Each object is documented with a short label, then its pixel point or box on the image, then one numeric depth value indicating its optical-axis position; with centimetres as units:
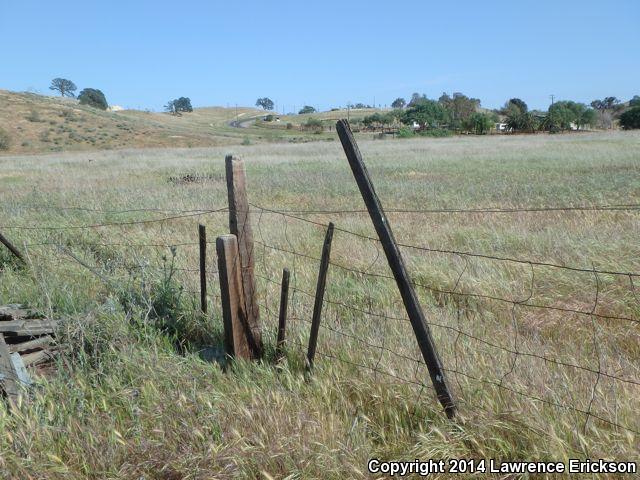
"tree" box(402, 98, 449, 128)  9400
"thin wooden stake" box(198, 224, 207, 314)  452
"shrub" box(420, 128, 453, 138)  7609
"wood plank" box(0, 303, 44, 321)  482
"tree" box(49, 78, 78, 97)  14762
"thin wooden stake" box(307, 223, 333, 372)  342
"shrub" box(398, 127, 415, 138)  7250
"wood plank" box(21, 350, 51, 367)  418
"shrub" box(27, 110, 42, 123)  6372
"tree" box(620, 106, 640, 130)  7450
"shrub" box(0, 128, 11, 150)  5321
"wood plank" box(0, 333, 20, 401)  362
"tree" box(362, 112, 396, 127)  10969
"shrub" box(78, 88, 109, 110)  12149
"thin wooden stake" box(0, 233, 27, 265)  646
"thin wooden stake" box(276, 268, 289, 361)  369
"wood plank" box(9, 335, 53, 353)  425
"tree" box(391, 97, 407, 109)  19175
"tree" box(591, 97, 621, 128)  9819
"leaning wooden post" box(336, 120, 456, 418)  299
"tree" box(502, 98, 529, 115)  11249
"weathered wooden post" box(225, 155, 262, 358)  396
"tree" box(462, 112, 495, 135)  8312
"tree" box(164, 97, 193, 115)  16962
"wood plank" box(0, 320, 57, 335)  436
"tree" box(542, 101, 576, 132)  8344
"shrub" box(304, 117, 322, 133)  10452
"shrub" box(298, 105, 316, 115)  19264
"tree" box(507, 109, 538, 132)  8344
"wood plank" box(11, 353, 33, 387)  366
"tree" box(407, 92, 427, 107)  17525
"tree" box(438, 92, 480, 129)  10118
